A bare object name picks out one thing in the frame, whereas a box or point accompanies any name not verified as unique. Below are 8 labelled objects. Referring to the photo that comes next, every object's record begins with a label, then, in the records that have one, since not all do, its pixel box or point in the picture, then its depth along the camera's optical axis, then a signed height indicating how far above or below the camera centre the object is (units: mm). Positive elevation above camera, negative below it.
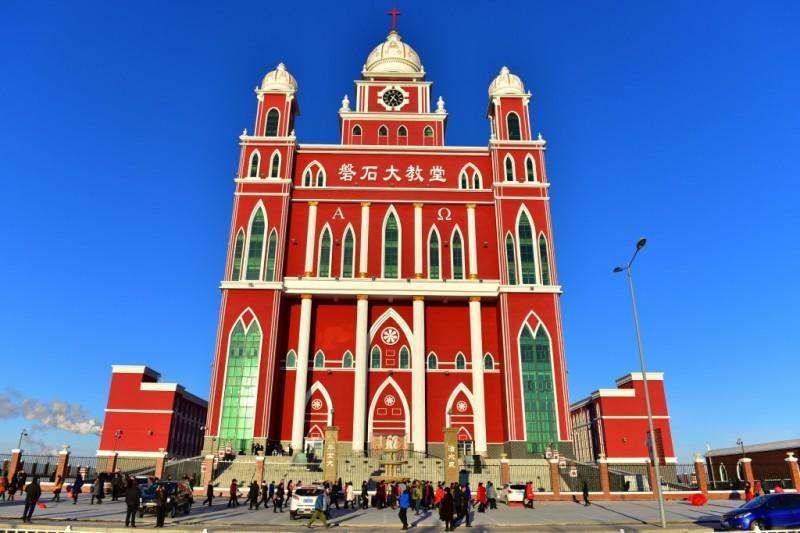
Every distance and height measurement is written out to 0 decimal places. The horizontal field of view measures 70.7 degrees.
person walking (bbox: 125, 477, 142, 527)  17547 -1018
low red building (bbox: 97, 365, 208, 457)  41781 +3670
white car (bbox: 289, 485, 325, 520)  20828 -1216
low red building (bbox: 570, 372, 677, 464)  42469 +3348
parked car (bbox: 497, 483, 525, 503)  27734 -1188
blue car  17250 -1313
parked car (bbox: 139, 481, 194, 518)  20422 -1160
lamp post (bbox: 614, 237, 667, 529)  19906 +4336
